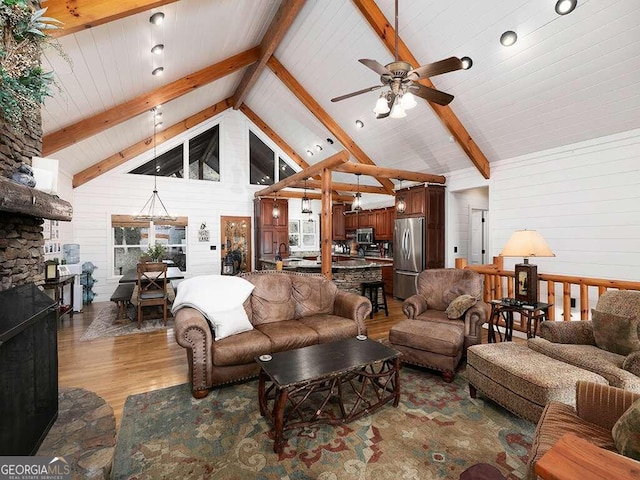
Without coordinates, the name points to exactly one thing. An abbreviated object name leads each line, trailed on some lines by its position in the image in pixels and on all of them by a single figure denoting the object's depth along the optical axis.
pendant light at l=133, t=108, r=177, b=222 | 7.48
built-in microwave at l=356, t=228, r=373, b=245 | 8.73
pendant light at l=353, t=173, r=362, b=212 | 6.77
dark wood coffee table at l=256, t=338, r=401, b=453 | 2.11
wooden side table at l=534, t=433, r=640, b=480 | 0.96
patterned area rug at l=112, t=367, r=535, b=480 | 1.89
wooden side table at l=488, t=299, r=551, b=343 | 3.33
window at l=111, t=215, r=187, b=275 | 7.27
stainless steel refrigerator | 6.47
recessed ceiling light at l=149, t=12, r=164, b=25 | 3.20
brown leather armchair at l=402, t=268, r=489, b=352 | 3.32
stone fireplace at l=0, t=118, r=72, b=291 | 1.80
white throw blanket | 3.04
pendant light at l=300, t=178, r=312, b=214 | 7.34
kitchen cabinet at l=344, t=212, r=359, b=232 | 9.62
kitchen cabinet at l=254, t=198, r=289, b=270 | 8.52
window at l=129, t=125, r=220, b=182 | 7.62
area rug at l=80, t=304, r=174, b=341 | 4.51
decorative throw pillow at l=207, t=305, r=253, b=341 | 3.02
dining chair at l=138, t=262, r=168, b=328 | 4.75
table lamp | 3.22
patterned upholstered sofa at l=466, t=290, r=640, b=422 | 2.08
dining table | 5.21
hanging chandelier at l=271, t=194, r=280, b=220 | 8.23
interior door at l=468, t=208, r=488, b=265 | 7.03
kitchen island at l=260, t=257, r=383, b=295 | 5.97
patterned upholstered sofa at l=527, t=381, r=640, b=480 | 1.45
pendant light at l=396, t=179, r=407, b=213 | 6.83
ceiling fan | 2.79
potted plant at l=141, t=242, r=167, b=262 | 5.66
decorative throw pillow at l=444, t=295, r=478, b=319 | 3.39
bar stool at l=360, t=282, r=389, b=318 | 5.55
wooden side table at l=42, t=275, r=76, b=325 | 4.51
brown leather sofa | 2.80
